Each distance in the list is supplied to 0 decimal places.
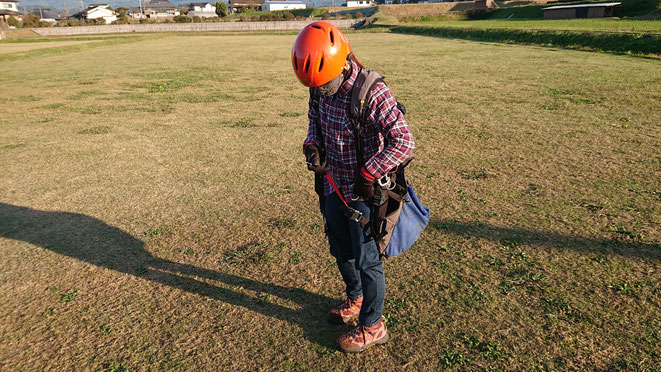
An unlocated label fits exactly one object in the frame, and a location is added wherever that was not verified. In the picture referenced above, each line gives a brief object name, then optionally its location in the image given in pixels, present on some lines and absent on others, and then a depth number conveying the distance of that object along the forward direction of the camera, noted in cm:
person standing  229
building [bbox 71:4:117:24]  11094
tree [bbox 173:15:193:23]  6625
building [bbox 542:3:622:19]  4256
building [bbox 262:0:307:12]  12159
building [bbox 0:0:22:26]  7538
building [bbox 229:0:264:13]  12094
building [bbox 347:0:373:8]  11557
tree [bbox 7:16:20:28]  6915
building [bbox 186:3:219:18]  12730
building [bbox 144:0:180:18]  13568
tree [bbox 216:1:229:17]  8794
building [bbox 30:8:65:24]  11519
